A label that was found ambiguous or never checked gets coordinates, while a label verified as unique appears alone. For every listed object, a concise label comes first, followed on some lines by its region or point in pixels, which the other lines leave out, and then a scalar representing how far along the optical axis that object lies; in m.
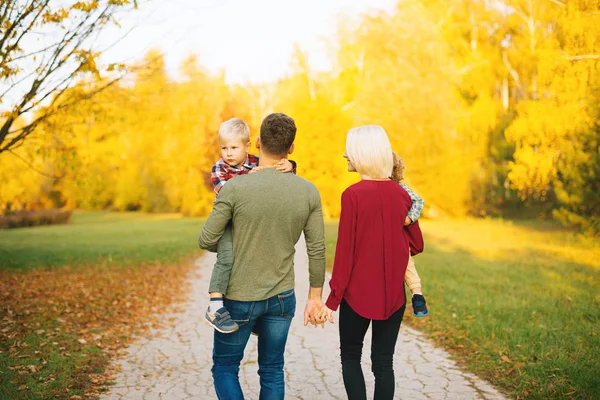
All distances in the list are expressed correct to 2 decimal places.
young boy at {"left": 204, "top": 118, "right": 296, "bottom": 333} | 3.20
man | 3.22
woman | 3.36
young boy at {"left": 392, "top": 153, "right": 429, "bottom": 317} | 3.54
